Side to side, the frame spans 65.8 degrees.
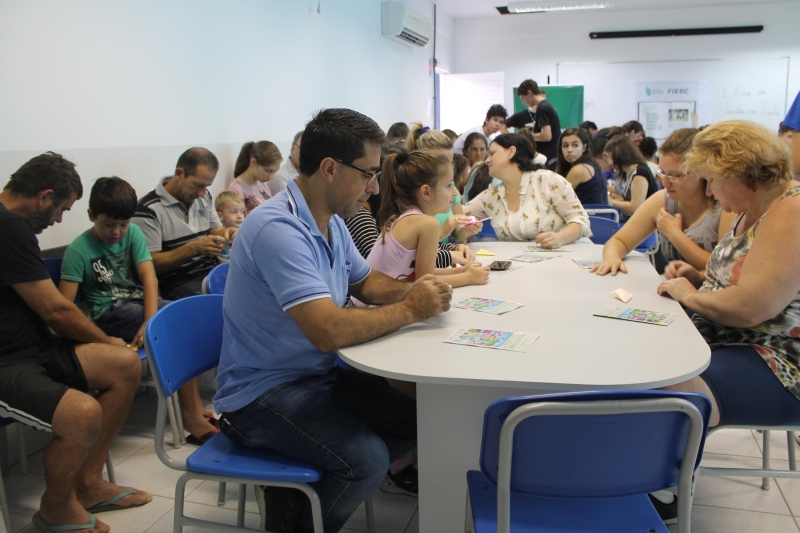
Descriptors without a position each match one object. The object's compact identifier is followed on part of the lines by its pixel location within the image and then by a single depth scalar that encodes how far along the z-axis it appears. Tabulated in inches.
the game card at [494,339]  61.9
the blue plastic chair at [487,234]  151.6
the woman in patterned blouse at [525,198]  129.0
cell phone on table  99.0
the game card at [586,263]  101.8
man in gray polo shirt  123.6
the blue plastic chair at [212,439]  58.6
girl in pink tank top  84.2
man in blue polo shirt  59.8
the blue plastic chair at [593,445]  43.7
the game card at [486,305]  75.5
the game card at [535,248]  118.6
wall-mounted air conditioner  269.4
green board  394.6
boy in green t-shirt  102.4
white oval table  54.2
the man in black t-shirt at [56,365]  76.0
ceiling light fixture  351.9
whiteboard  377.1
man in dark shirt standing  285.0
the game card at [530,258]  107.1
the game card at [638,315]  69.6
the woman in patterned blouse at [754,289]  66.1
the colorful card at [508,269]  96.8
